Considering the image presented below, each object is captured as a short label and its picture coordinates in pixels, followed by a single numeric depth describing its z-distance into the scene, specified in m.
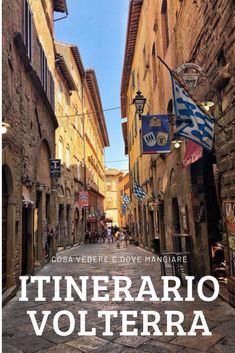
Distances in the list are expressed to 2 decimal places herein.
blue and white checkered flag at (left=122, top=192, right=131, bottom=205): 26.35
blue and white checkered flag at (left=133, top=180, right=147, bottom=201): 17.33
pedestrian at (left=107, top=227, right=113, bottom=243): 31.26
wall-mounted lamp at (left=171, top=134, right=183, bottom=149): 8.61
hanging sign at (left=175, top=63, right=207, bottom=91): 7.11
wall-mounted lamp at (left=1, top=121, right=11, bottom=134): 6.94
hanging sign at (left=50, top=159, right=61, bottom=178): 15.70
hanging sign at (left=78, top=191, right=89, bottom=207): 25.94
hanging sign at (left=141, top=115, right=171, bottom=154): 11.36
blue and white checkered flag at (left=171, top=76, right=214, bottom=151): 6.00
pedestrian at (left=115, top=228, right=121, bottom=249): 22.70
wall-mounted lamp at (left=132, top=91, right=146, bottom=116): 11.45
